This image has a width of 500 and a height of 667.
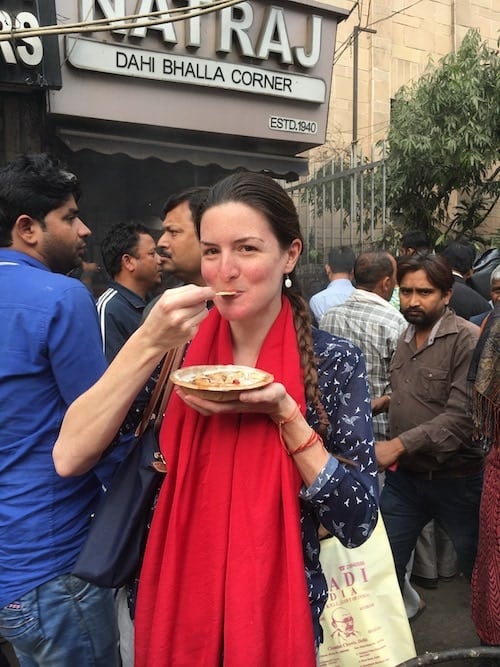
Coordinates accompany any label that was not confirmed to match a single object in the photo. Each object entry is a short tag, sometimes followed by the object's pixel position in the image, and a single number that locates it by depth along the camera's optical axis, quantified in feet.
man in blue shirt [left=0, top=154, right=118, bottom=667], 5.32
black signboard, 15.29
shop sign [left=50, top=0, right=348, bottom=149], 17.26
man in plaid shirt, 12.46
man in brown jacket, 9.07
